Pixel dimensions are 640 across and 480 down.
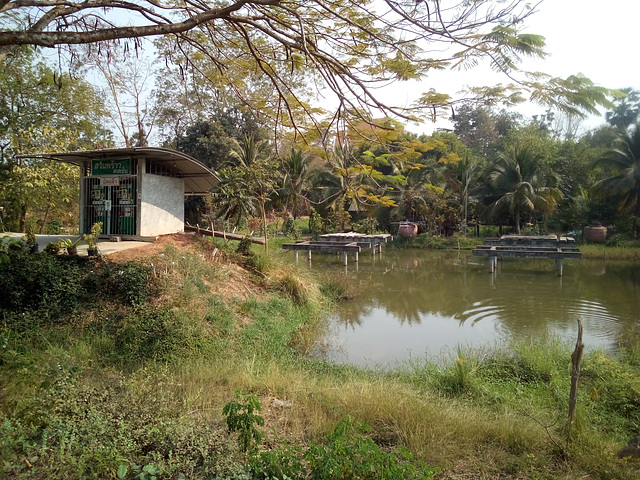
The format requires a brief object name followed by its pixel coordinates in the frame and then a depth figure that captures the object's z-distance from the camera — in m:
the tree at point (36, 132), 13.83
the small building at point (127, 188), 9.86
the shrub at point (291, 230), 21.77
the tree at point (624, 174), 20.14
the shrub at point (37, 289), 6.55
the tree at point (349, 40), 3.69
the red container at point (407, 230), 24.86
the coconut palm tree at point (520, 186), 22.05
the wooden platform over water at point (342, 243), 16.59
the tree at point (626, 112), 29.44
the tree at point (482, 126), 34.44
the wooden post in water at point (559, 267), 14.70
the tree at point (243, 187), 10.56
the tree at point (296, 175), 22.34
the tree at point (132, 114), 21.05
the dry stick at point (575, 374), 3.38
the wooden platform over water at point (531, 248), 14.71
